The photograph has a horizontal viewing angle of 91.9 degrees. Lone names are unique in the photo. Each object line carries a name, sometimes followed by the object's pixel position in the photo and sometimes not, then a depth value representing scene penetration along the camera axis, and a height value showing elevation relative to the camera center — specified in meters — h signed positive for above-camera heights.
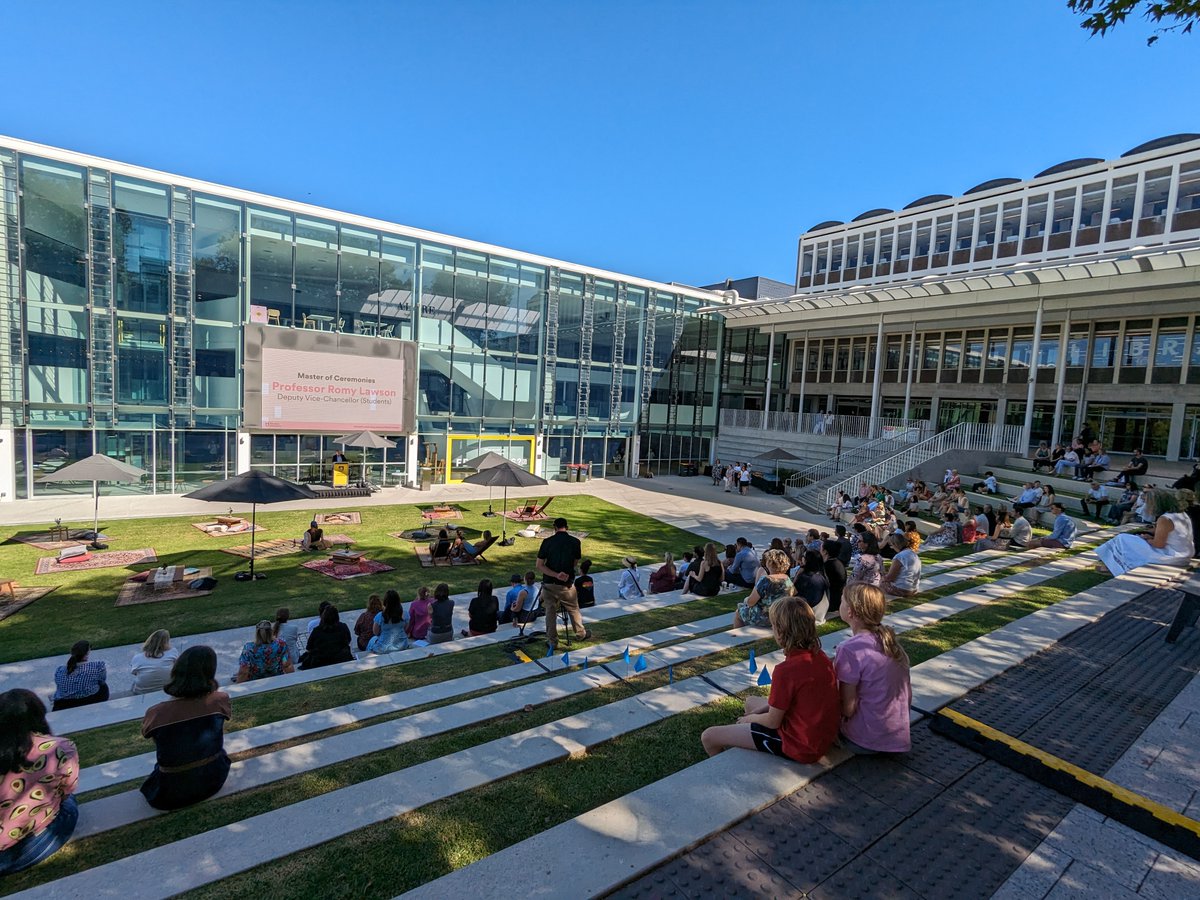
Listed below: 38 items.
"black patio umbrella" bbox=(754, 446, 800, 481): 24.73 -1.69
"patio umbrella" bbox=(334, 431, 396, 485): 19.86 -1.60
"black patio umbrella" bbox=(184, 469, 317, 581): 10.76 -1.94
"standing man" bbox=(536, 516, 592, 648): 6.99 -2.08
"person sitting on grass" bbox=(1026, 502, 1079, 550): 12.26 -2.29
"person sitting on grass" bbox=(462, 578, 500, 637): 8.26 -3.03
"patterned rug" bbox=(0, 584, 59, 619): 8.92 -3.61
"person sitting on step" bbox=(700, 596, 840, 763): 3.44 -1.66
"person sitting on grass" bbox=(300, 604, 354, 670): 6.98 -3.03
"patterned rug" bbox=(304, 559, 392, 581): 11.81 -3.66
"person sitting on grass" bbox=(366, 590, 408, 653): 7.75 -3.13
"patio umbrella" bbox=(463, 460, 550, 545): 14.41 -1.92
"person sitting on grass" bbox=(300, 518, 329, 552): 13.27 -3.42
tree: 5.66 +4.43
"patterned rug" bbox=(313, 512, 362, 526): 16.61 -3.66
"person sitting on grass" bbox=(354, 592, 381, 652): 7.90 -3.18
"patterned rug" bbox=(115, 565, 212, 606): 9.71 -3.63
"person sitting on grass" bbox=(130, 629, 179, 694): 6.11 -2.98
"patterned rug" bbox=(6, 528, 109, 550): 12.77 -3.67
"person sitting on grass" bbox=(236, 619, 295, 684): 6.60 -3.06
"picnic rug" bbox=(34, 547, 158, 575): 11.27 -3.69
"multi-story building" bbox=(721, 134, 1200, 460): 22.11 +4.87
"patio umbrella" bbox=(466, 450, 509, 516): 16.17 -1.74
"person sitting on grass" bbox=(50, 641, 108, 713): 5.92 -3.09
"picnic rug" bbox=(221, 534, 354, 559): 13.11 -3.69
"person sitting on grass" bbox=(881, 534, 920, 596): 8.19 -2.18
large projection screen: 20.64 +0.38
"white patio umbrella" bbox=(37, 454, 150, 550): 12.75 -2.05
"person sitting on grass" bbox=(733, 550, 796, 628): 7.01 -2.14
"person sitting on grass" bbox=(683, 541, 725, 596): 9.82 -2.79
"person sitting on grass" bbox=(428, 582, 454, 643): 8.04 -3.04
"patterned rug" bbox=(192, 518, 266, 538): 14.64 -3.69
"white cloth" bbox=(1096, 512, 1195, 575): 6.57 -1.32
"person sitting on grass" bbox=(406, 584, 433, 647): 8.02 -3.10
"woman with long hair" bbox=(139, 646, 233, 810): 3.39 -2.10
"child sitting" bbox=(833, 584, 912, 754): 3.53 -1.60
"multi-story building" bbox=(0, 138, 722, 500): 17.86 +2.06
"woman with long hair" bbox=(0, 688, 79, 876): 2.85 -2.08
